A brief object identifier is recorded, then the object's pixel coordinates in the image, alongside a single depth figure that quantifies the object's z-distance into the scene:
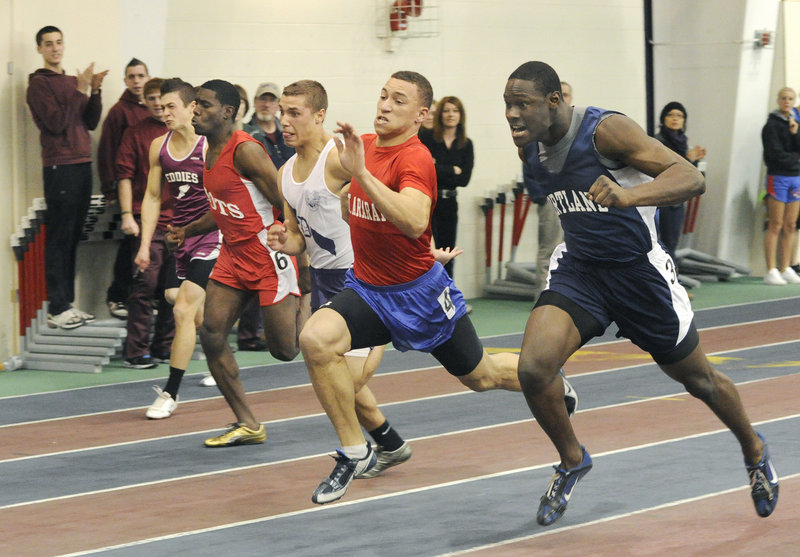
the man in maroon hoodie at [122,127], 11.04
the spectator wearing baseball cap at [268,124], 11.62
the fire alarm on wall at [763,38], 16.19
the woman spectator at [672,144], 14.40
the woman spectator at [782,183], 15.45
